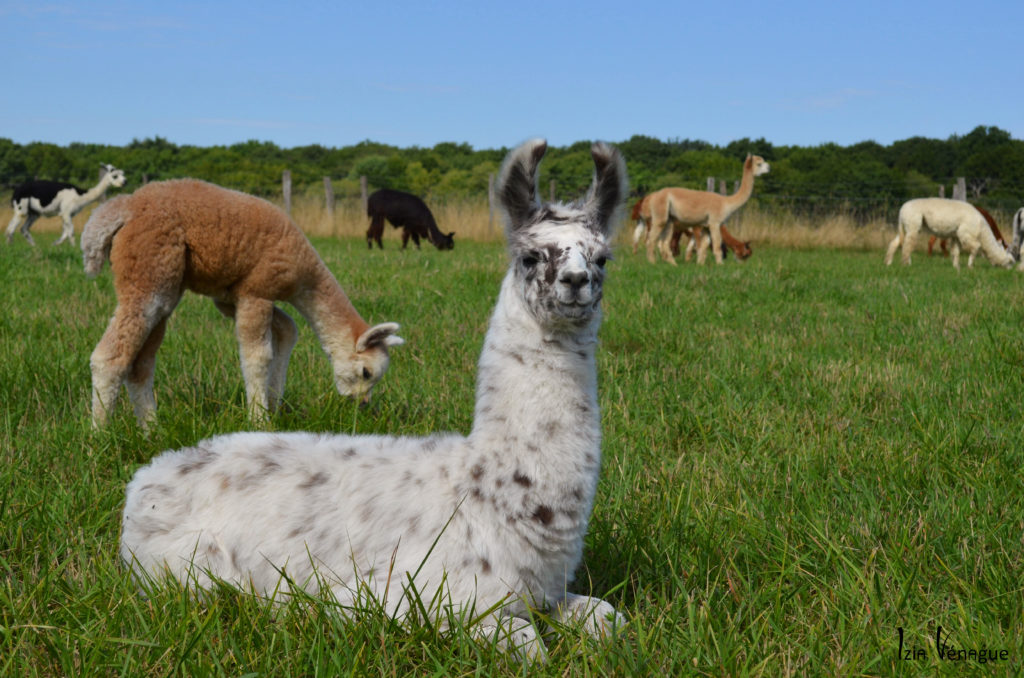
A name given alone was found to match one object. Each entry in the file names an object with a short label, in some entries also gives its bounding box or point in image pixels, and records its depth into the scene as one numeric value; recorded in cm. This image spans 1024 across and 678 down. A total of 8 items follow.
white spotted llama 209
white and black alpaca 2091
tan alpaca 1697
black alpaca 2117
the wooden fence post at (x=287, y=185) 3072
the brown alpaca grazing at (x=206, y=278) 407
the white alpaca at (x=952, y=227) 1727
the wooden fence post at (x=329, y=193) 2984
